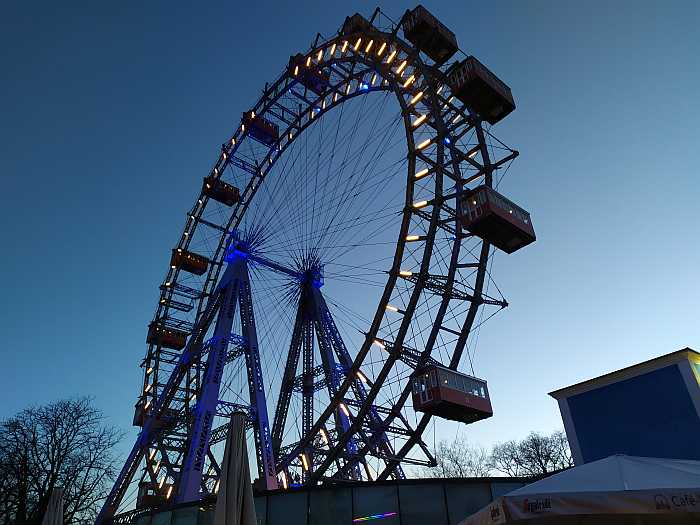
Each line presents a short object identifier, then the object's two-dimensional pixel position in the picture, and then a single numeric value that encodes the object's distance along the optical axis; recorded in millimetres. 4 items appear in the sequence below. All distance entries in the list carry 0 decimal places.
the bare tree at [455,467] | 44781
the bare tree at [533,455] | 44031
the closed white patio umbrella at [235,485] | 7172
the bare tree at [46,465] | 23062
